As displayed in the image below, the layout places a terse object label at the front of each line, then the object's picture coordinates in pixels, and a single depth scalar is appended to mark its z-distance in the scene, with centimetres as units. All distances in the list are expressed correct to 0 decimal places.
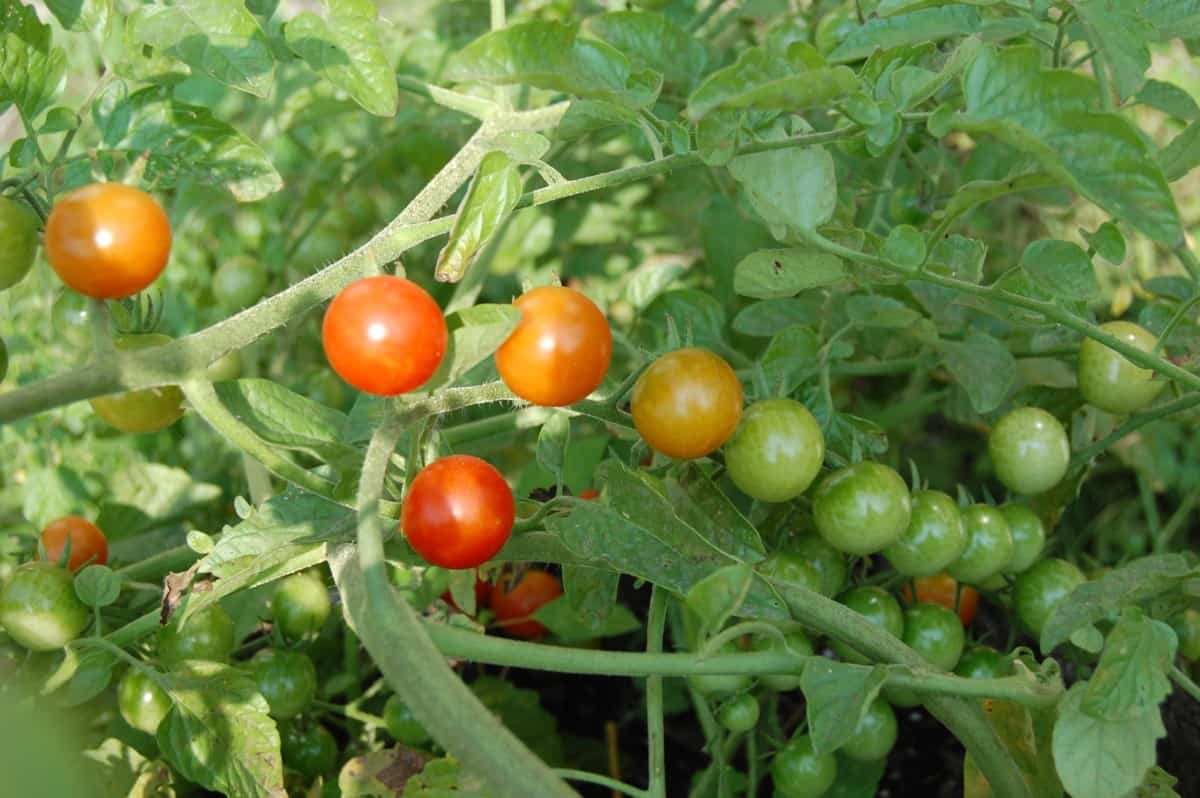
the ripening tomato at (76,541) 43
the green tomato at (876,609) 41
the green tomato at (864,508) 39
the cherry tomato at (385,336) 32
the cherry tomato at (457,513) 34
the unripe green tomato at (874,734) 40
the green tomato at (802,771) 40
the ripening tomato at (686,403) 36
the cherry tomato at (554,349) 34
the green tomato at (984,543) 41
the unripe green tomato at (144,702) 40
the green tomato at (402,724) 42
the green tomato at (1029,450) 43
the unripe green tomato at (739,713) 40
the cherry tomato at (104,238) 32
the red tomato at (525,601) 51
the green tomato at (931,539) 40
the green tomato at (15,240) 36
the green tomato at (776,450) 38
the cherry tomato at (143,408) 39
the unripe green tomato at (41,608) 39
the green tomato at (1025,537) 42
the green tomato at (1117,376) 42
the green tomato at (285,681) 42
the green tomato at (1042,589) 42
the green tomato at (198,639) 40
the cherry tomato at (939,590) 46
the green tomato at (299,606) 43
